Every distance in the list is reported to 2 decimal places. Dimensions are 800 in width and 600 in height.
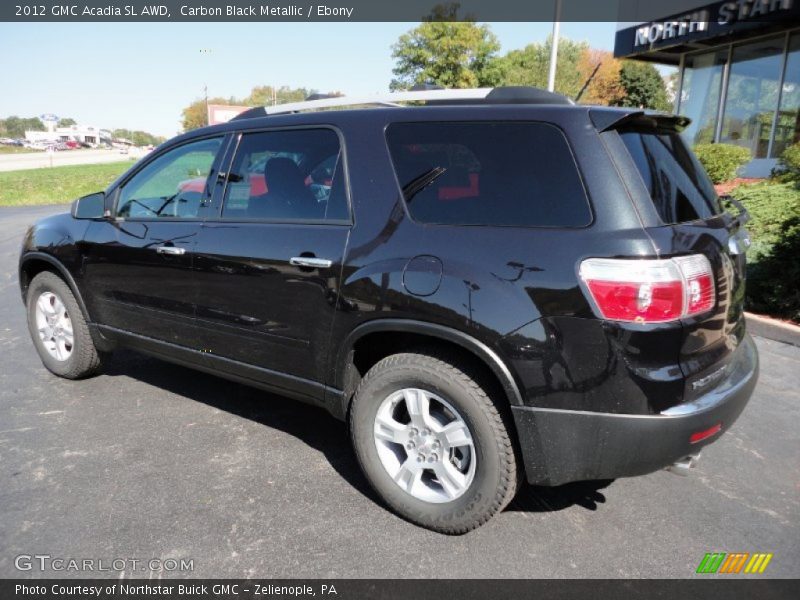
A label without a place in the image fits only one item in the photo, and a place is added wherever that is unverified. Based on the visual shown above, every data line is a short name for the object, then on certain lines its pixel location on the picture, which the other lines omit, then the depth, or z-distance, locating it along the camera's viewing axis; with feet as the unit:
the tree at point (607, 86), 125.49
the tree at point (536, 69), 118.58
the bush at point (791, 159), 30.25
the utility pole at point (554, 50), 44.39
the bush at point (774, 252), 19.34
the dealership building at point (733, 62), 49.29
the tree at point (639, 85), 106.73
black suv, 7.41
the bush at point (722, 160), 38.96
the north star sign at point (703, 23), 46.19
